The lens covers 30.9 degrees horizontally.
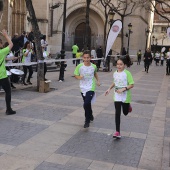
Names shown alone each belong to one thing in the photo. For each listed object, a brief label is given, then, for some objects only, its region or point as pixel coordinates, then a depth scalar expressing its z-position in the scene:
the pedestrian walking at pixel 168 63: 21.32
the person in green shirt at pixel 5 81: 7.67
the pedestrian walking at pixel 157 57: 36.69
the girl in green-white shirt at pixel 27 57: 12.95
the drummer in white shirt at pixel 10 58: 11.05
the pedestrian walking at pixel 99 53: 24.70
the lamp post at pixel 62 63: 14.93
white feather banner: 19.12
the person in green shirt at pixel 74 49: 26.59
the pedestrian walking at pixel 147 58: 23.20
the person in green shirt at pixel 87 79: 6.81
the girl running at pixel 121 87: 6.06
